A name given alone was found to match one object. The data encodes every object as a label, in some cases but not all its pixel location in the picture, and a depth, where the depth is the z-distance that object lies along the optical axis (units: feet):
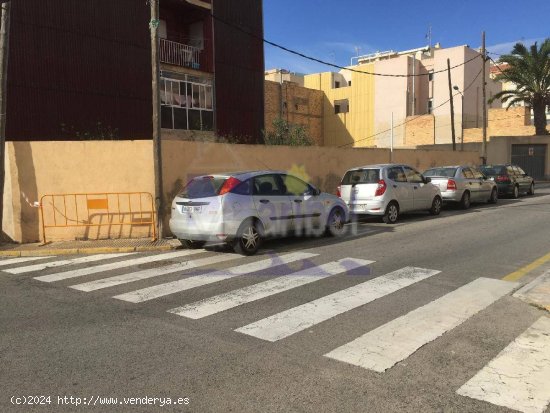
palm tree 106.93
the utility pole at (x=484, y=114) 95.41
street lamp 144.05
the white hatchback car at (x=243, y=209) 28.07
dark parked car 65.82
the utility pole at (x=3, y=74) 33.09
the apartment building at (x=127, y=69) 59.52
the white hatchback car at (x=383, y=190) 41.24
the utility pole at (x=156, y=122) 35.40
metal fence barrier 35.45
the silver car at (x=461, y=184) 51.42
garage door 112.68
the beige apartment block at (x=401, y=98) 156.15
